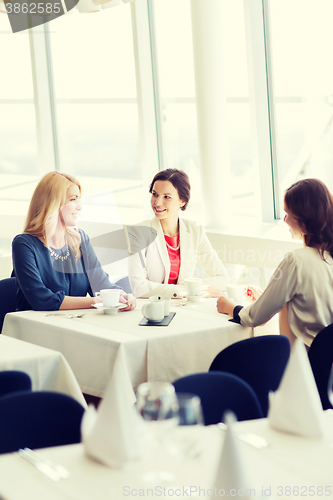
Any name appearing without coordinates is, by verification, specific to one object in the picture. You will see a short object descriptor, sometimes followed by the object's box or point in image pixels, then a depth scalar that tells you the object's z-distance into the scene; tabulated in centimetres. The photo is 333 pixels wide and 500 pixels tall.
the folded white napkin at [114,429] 350
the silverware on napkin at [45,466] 346
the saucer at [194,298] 510
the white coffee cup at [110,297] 496
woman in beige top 465
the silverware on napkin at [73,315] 492
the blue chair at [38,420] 408
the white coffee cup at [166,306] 484
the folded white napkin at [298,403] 401
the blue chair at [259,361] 444
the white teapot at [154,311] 480
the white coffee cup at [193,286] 513
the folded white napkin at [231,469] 300
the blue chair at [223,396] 417
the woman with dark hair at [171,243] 536
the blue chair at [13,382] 431
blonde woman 503
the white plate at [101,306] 496
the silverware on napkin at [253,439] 386
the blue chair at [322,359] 450
